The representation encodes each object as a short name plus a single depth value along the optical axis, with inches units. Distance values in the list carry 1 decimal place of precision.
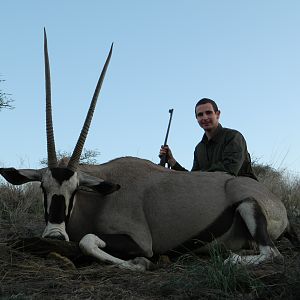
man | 218.7
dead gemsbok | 164.7
